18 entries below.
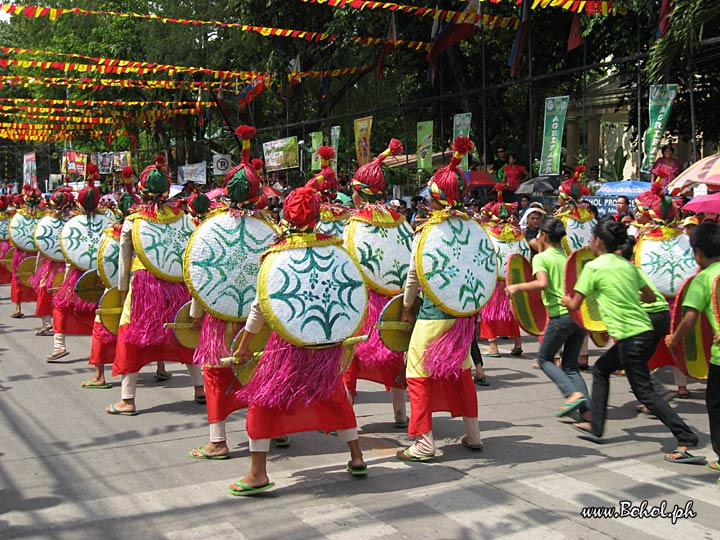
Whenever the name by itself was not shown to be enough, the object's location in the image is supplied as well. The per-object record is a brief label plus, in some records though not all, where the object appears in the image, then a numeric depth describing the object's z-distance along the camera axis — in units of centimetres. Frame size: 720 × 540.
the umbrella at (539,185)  1633
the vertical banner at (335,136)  2306
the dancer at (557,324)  671
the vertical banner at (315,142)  2360
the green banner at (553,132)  1572
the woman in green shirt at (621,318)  602
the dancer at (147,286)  746
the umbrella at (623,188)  1380
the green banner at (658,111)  1364
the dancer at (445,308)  598
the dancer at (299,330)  521
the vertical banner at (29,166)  4503
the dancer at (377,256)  684
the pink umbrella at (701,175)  970
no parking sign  2848
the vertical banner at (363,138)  2083
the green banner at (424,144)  1898
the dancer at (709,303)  555
